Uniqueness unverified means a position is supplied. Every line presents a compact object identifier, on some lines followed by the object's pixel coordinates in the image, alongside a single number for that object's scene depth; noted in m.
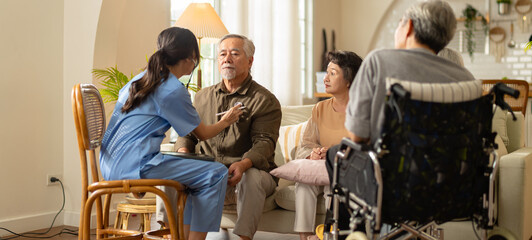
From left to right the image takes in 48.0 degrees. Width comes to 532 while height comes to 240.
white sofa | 2.69
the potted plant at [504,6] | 7.68
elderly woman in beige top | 3.17
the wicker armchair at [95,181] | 2.39
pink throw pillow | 2.90
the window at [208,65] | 5.39
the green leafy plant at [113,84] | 3.61
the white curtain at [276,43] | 6.02
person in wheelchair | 1.96
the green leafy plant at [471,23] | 7.80
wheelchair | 1.88
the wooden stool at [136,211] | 3.20
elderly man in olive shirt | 2.97
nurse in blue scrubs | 2.52
